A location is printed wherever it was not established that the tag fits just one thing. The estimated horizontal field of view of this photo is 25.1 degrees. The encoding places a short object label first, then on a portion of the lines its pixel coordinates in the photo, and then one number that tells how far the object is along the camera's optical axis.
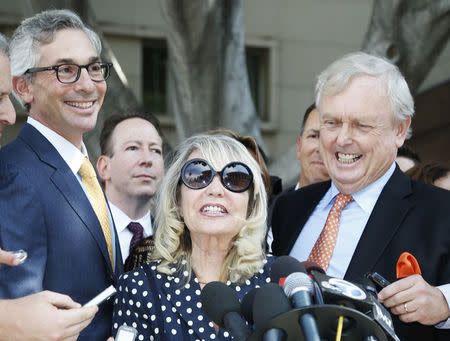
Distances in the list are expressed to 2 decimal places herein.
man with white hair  4.45
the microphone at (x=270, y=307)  2.86
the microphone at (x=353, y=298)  2.95
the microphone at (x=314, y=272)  2.93
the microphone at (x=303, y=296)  2.77
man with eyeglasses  3.94
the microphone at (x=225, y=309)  3.01
